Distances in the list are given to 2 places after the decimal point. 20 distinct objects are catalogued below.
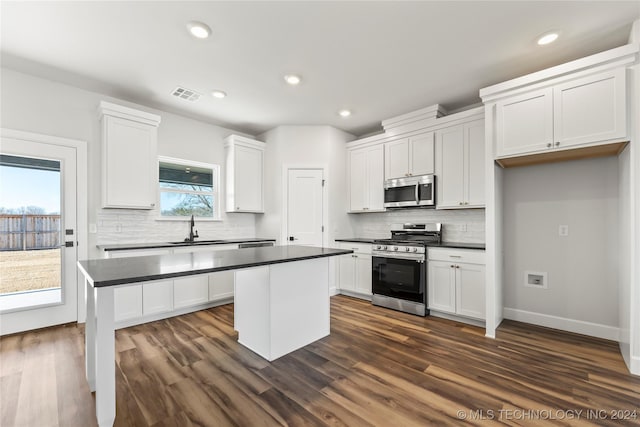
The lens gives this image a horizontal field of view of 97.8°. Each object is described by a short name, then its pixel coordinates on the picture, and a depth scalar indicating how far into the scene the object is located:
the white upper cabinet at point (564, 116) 2.33
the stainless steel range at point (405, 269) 3.59
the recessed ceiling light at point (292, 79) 3.12
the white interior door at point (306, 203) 4.62
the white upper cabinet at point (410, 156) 3.93
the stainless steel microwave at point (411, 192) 3.88
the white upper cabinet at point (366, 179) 4.50
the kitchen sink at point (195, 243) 3.69
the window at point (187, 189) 4.13
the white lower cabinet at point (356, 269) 4.25
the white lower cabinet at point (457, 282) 3.17
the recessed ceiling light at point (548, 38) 2.40
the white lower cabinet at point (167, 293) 3.19
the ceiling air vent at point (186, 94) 3.42
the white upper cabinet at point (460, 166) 3.47
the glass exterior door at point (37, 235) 2.91
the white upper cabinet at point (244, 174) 4.53
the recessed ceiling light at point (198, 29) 2.28
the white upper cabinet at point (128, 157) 3.35
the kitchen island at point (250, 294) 1.44
